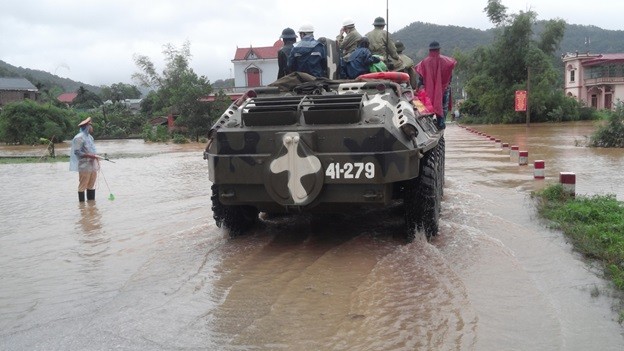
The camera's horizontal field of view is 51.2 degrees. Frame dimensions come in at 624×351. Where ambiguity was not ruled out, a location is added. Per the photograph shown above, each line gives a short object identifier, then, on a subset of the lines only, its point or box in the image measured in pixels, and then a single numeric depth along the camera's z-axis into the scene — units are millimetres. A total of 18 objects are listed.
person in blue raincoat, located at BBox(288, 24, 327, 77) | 7965
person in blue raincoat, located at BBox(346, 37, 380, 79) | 8078
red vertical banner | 41216
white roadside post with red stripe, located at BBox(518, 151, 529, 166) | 13322
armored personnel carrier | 5715
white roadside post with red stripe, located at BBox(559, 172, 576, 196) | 8240
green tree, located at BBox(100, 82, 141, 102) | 72312
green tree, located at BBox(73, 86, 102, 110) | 64875
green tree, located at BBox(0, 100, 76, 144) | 35812
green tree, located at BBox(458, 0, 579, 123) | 43781
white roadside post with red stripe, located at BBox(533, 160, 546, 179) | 10625
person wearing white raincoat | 10344
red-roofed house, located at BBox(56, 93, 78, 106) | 73106
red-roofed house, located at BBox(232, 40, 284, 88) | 49531
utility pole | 39281
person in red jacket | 10250
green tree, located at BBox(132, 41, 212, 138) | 35781
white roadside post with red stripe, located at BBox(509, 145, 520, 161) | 15294
